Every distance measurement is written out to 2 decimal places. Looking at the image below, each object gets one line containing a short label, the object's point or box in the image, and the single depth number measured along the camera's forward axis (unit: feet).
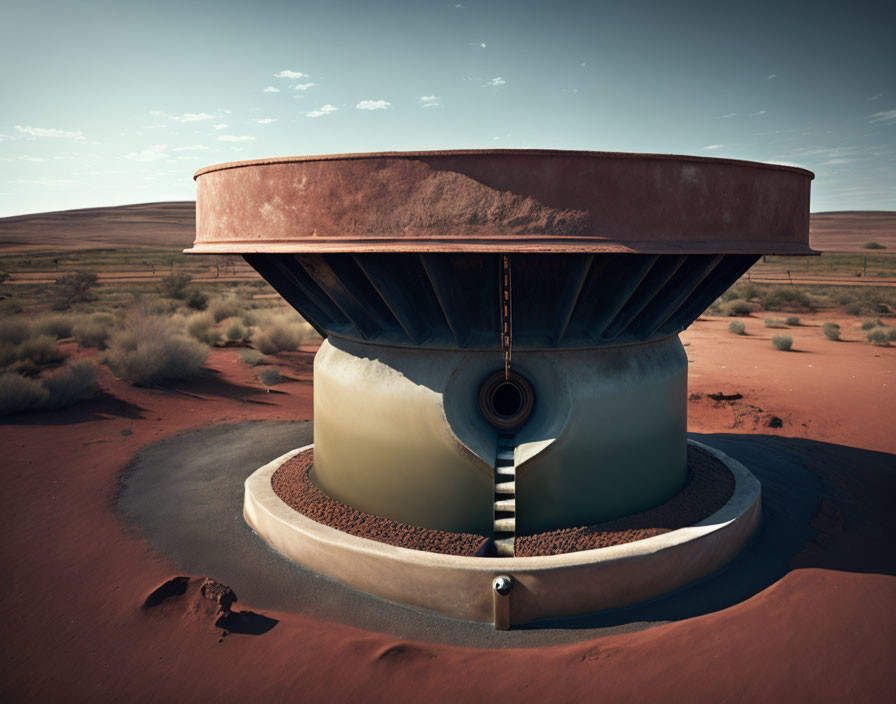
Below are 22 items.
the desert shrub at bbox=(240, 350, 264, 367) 57.62
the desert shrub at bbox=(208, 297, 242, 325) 92.94
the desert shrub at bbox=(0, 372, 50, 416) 38.93
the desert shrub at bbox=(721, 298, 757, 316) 104.19
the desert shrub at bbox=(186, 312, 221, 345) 69.36
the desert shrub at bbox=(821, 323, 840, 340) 74.59
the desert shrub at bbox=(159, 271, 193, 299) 116.57
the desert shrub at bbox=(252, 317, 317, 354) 65.36
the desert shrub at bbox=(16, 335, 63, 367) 52.23
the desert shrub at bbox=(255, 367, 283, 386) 51.31
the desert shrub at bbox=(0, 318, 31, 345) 57.31
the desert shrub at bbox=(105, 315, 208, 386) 47.09
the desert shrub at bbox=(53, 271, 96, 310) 109.98
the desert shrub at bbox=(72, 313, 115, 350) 62.44
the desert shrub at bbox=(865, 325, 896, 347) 70.28
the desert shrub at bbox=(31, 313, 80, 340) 67.04
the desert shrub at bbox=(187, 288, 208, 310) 105.19
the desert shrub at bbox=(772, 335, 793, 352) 66.49
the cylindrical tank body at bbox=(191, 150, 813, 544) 17.20
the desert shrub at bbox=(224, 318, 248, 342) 73.00
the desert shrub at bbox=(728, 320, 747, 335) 80.64
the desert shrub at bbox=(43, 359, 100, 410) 40.68
